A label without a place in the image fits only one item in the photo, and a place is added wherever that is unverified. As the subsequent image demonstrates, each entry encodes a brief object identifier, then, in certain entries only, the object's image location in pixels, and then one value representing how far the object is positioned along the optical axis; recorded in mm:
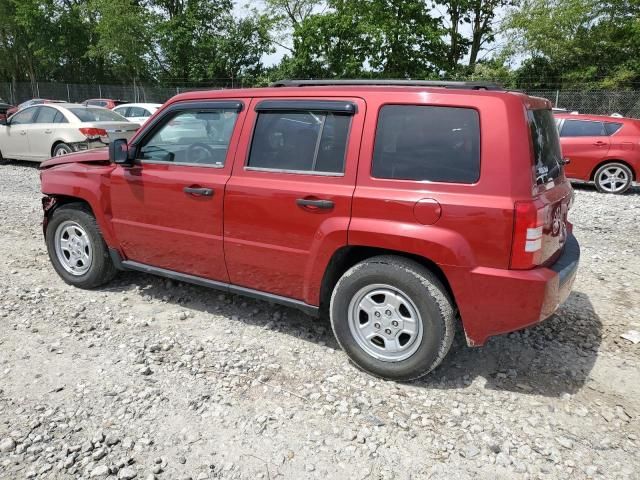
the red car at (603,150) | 10188
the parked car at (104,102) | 23384
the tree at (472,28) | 25531
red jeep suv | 2945
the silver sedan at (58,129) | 10938
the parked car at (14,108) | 20947
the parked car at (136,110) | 17016
